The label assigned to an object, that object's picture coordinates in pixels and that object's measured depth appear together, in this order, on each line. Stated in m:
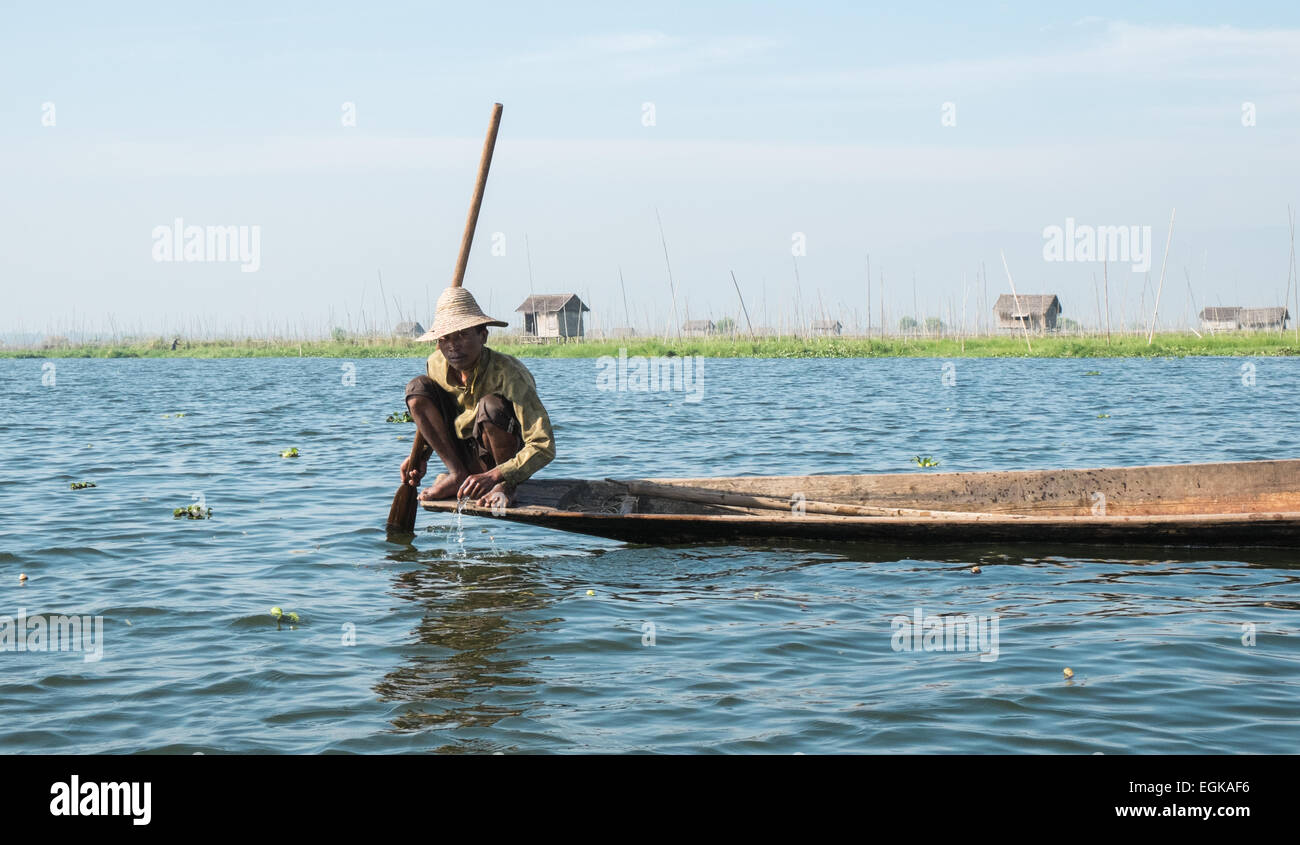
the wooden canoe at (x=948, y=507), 6.67
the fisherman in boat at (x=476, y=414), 6.55
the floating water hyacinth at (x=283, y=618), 5.77
